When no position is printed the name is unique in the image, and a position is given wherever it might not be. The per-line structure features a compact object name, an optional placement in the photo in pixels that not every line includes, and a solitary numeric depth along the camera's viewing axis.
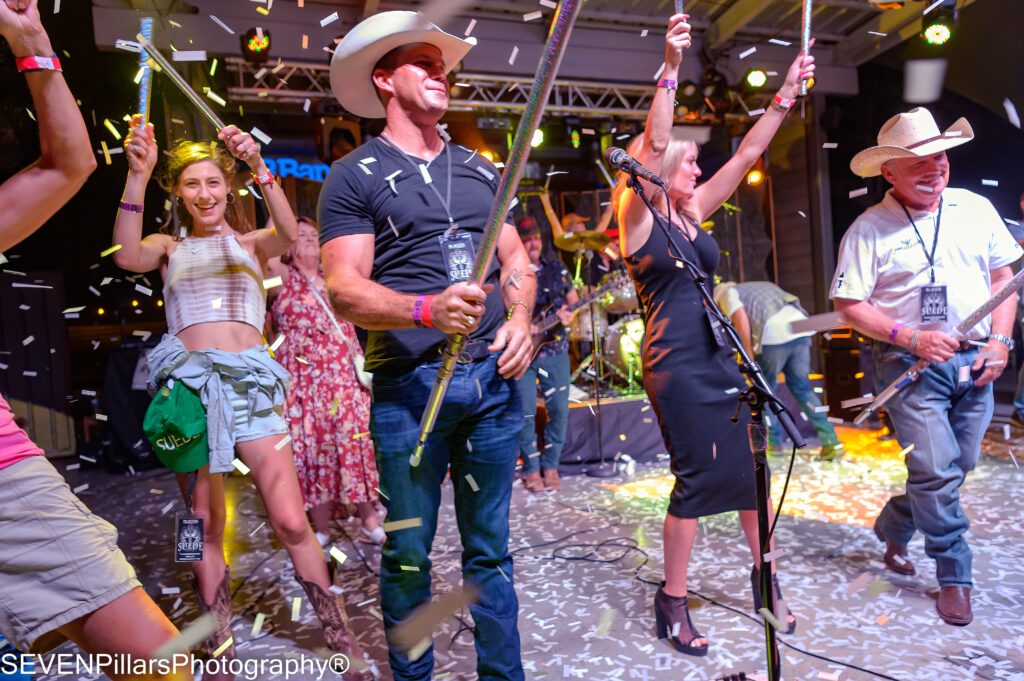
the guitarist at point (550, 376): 4.96
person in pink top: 1.25
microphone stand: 1.69
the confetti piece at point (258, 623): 2.70
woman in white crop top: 2.29
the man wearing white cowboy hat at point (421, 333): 1.76
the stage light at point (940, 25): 6.28
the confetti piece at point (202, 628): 2.40
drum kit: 7.02
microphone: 1.91
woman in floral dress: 3.79
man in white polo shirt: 2.53
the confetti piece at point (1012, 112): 6.65
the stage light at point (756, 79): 8.20
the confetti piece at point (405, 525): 1.79
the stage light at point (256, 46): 6.48
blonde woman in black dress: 2.34
